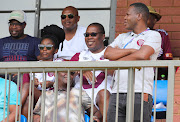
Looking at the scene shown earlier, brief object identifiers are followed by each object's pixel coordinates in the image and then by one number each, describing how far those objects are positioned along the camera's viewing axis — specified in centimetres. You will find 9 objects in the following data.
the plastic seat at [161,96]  1429
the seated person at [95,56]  1378
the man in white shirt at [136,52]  1231
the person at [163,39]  1578
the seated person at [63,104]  1230
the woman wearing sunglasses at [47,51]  1369
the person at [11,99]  1287
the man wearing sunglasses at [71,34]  1633
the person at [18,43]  1634
